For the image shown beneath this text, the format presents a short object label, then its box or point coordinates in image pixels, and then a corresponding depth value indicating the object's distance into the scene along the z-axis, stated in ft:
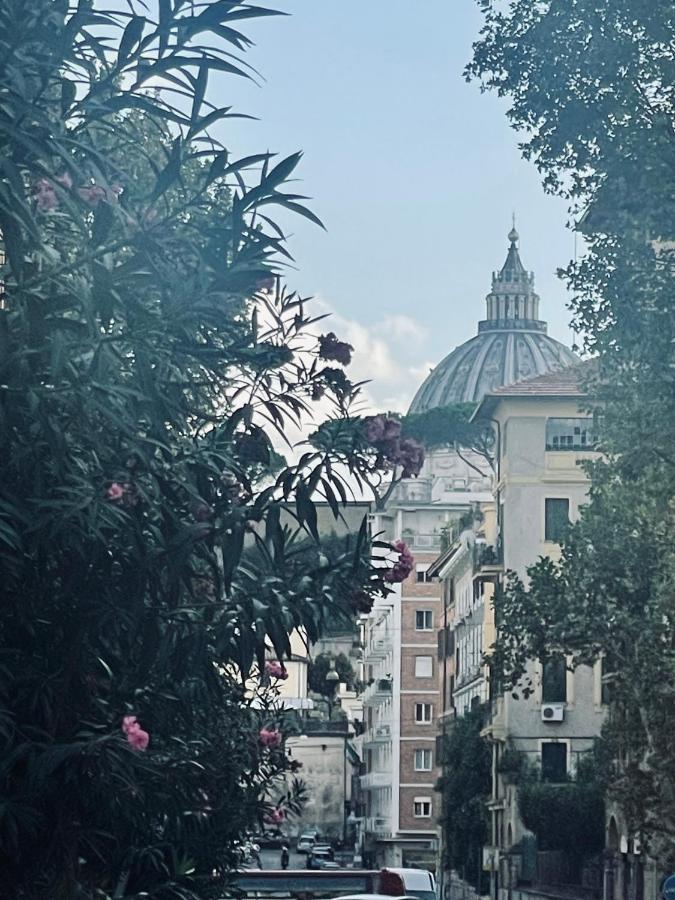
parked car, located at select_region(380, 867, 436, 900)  160.58
